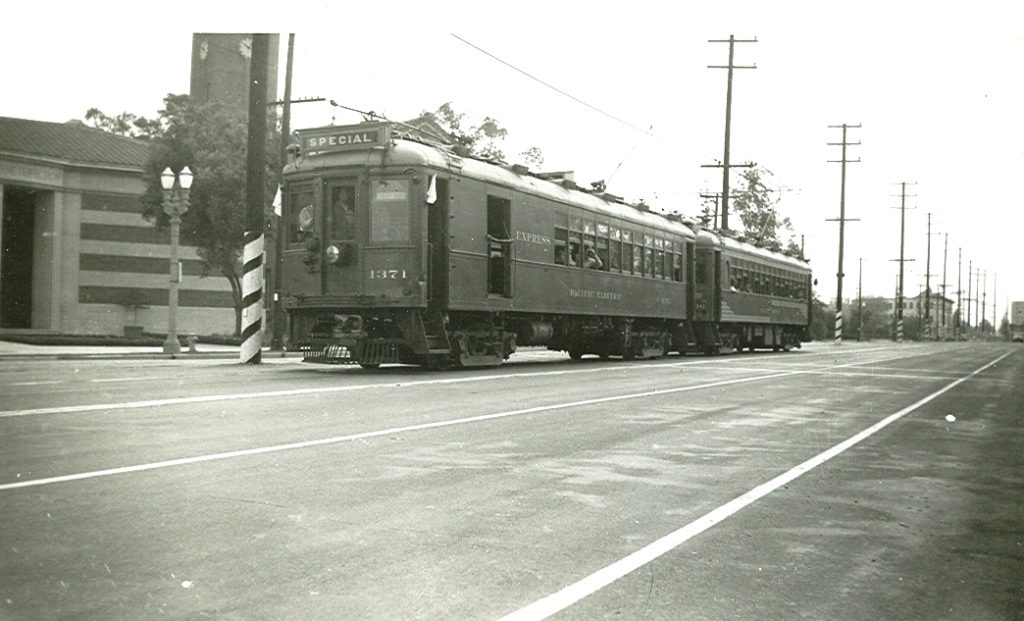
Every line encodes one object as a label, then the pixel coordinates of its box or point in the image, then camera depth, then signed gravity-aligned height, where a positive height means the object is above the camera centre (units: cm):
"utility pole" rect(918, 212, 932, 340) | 9519 +332
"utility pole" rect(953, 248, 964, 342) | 11401 +351
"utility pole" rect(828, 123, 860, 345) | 5653 +316
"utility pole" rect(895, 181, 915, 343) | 8281 +674
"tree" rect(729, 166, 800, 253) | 6094 +776
